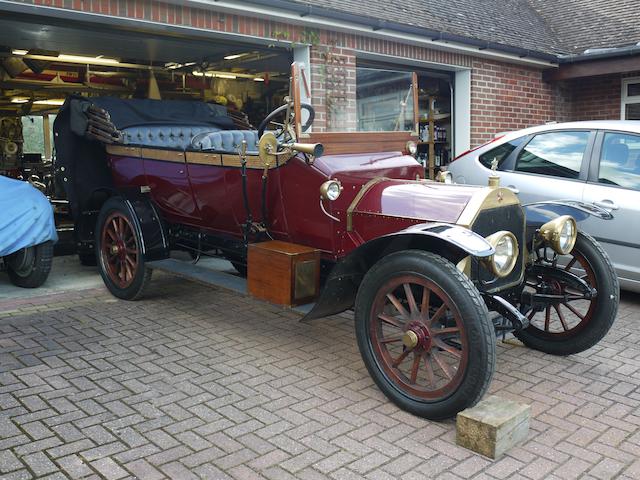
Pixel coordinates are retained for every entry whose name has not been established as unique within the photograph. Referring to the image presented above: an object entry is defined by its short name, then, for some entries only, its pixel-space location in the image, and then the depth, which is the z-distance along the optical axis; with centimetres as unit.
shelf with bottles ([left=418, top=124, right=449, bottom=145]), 962
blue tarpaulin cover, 539
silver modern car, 496
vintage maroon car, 309
